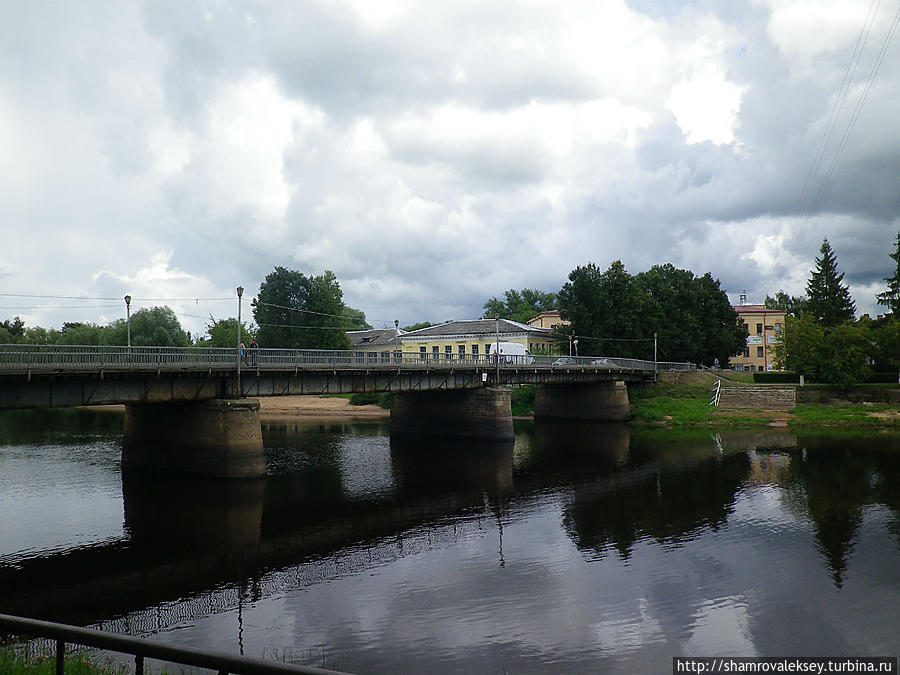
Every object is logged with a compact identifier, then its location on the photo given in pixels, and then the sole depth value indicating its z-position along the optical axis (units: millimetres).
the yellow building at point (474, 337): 98938
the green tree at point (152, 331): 88312
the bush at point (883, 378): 71812
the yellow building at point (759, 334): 120381
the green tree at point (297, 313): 99919
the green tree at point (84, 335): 97188
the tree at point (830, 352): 67875
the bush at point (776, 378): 77250
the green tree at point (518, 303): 154250
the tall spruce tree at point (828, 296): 97125
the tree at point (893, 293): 79556
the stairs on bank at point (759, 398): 70688
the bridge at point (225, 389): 30859
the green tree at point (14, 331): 105825
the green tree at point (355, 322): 134850
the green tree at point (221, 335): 123969
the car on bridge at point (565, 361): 68181
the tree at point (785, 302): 154500
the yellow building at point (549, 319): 115569
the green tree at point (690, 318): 91125
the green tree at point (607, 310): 86375
